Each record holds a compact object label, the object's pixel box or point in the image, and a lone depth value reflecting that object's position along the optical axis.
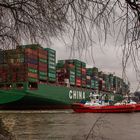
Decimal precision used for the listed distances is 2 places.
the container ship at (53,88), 53.50
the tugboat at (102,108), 46.81
